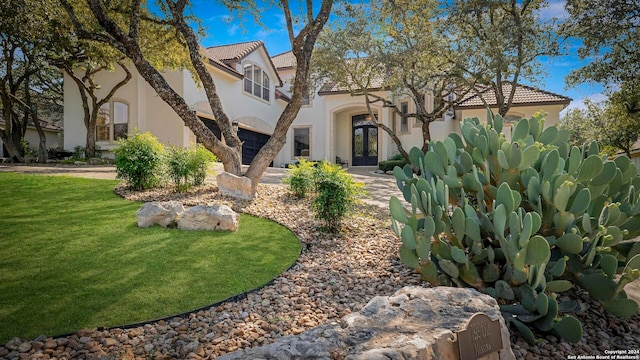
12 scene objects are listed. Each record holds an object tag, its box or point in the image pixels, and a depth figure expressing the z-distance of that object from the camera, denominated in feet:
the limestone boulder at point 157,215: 17.31
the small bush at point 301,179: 23.84
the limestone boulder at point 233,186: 24.12
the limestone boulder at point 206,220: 17.33
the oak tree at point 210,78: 24.56
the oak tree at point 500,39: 37.14
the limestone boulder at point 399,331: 5.63
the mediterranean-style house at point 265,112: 54.85
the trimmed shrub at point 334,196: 17.43
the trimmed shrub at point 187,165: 24.70
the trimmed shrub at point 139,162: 24.39
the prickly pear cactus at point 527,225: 9.02
